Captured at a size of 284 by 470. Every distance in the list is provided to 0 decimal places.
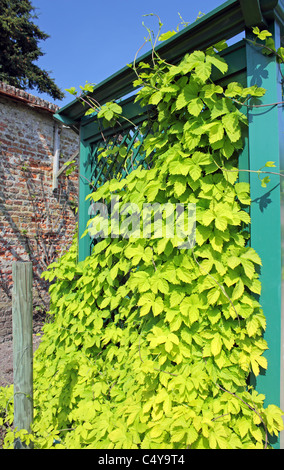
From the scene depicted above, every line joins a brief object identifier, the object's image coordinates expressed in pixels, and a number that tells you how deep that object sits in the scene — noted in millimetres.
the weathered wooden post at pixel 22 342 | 1866
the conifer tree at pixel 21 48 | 12336
